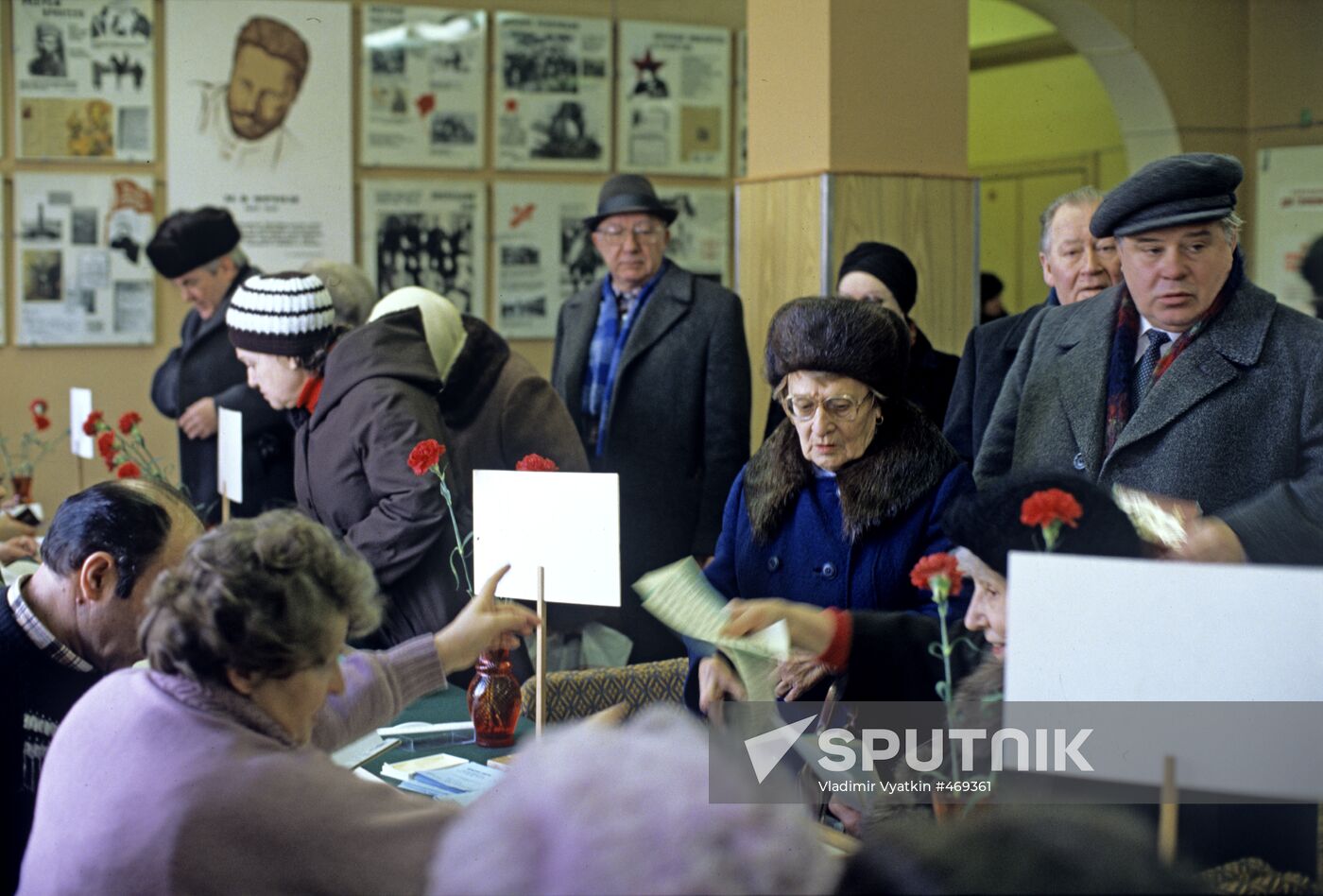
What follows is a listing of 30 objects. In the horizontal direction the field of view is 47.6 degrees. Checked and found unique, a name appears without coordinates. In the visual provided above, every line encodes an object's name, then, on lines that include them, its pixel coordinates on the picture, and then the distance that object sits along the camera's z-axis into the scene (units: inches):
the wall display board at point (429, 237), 287.7
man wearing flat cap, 98.0
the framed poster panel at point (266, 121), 275.3
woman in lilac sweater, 64.4
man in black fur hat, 198.5
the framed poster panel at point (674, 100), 301.9
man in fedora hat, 180.4
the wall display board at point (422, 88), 285.4
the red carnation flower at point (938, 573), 75.8
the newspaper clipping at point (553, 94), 293.9
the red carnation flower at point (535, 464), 105.3
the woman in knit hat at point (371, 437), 132.8
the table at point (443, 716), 108.3
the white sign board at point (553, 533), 99.0
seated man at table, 91.4
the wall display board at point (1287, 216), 321.4
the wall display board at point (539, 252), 296.4
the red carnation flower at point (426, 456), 110.6
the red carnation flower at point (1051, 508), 70.8
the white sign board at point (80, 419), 214.4
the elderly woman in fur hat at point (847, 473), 104.3
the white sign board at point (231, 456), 160.9
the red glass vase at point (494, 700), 111.4
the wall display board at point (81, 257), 271.7
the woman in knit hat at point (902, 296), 167.2
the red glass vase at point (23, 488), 227.6
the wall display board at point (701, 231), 307.1
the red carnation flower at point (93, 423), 182.4
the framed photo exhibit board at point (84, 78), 268.5
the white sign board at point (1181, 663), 64.0
